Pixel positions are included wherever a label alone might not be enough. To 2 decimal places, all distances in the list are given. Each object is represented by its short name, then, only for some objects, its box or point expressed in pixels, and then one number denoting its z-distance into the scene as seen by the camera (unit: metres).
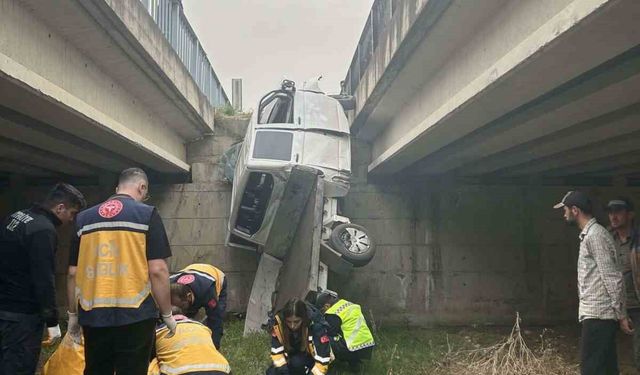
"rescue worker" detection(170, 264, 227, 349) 3.95
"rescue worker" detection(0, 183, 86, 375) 3.39
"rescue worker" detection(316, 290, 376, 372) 5.27
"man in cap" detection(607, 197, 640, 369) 4.03
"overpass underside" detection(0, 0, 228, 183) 3.48
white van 6.49
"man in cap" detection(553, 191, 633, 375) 3.73
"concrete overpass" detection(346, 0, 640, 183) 2.91
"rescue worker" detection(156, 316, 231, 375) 2.94
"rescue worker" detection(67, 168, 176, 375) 2.96
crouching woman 4.33
